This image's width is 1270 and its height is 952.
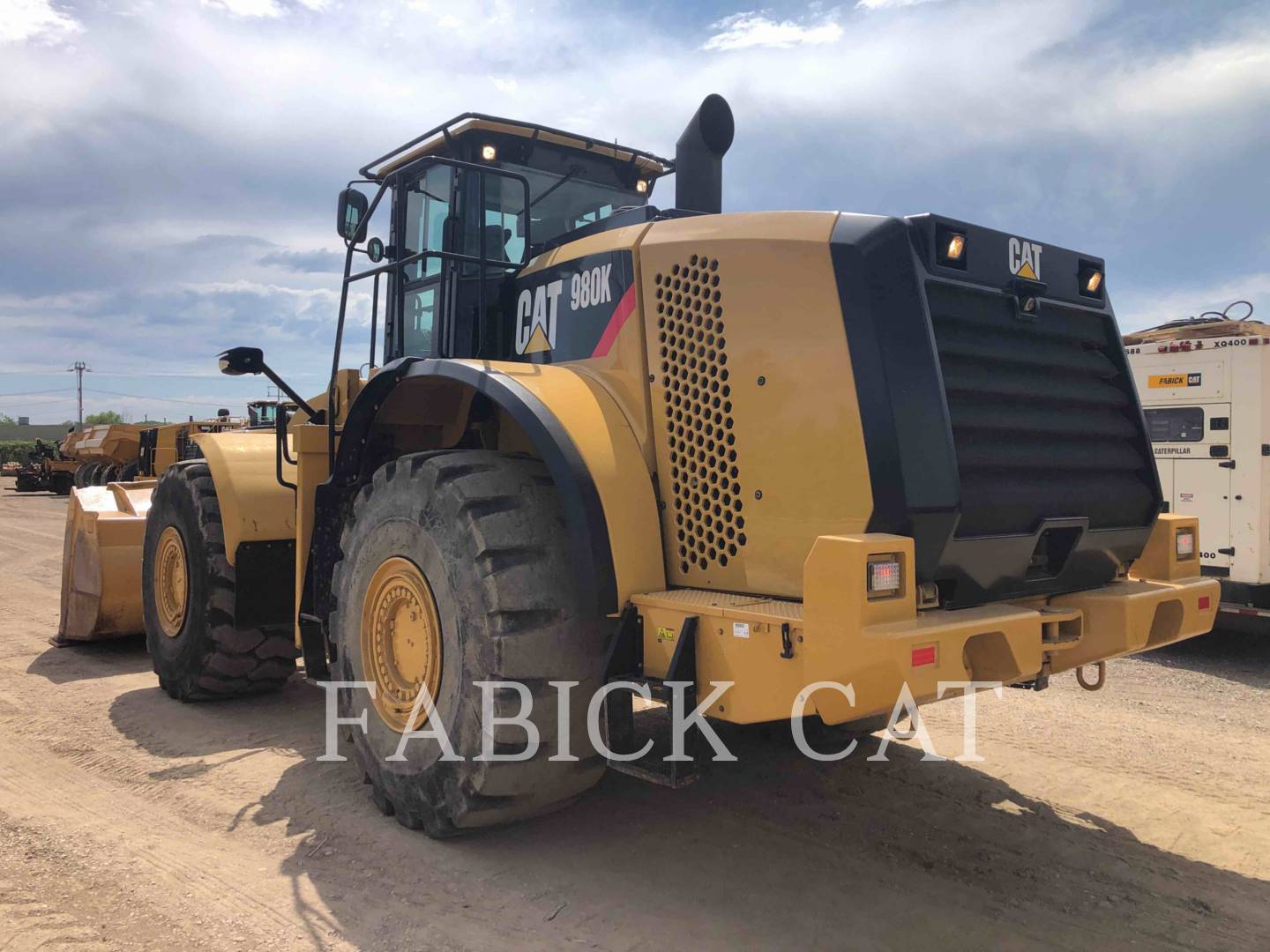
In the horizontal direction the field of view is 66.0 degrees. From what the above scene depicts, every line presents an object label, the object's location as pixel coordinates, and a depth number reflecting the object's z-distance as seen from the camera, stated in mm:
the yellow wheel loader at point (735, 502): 3246
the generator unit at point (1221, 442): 8555
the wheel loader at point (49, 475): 36281
